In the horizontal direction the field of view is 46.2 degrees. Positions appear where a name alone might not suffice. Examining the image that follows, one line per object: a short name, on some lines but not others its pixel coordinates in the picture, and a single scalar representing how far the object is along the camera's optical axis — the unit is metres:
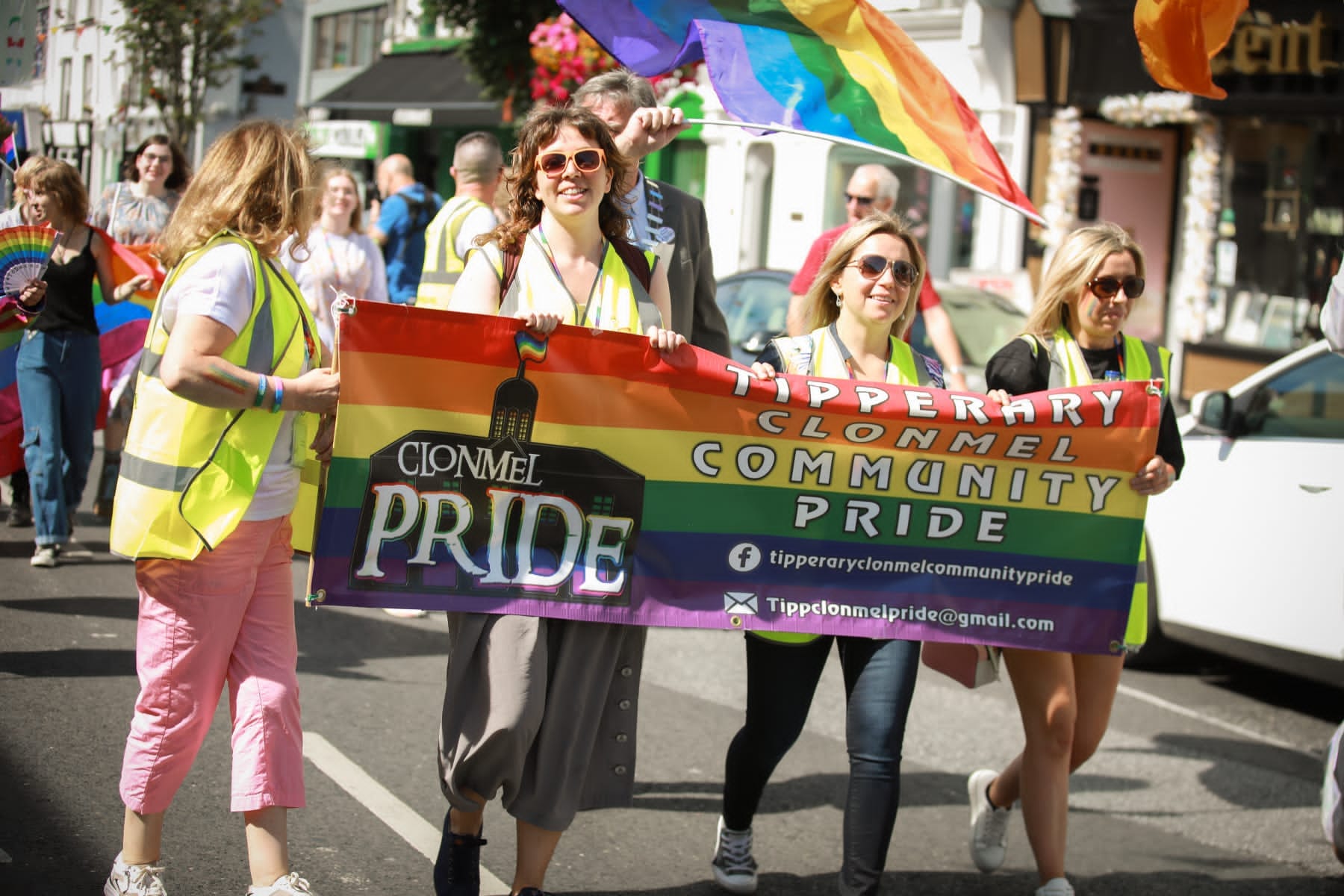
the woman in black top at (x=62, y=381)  7.38
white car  6.73
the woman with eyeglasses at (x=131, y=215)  8.70
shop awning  26.50
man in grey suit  4.57
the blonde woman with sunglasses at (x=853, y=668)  3.98
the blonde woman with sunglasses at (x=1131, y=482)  4.50
